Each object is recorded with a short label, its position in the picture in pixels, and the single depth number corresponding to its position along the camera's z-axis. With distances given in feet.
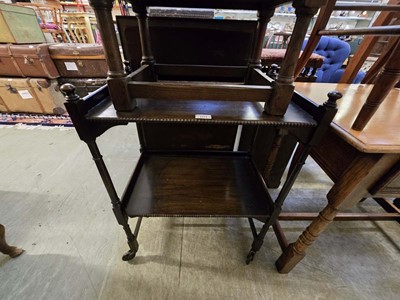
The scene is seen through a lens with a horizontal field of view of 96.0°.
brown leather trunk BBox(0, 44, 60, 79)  5.66
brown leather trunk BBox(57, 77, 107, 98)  6.31
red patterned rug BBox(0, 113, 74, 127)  6.32
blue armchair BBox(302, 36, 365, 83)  8.87
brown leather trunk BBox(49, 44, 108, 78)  5.84
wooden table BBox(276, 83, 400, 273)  1.62
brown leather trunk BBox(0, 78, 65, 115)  6.06
